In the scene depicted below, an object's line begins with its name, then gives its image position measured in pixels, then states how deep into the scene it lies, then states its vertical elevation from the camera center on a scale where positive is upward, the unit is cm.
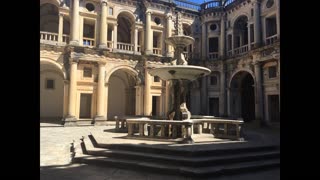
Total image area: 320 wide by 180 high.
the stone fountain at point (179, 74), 1066 +114
